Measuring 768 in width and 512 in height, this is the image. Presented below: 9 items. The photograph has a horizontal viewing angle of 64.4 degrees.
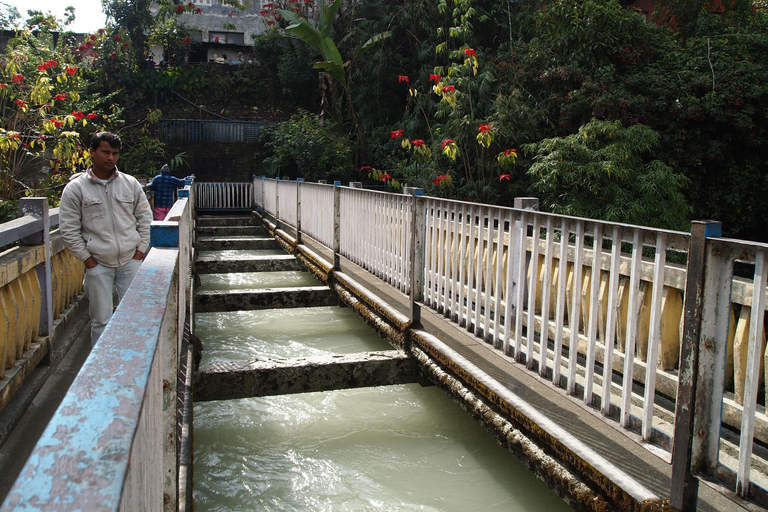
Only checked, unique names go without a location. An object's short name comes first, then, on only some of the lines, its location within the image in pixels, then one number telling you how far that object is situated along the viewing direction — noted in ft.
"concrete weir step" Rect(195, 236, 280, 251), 36.83
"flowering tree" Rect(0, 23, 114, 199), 24.97
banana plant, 49.90
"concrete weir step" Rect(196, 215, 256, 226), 49.52
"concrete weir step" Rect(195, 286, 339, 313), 21.20
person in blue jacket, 30.37
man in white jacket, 13.62
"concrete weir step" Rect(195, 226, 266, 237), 44.68
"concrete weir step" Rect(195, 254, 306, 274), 28.58
